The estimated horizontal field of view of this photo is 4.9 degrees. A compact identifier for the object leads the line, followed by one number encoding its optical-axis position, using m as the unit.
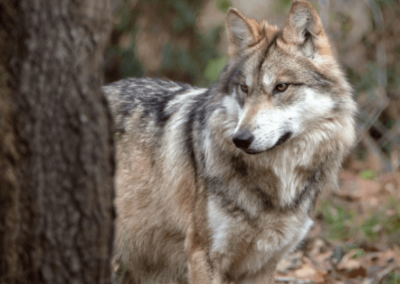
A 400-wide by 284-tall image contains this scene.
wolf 9.20
